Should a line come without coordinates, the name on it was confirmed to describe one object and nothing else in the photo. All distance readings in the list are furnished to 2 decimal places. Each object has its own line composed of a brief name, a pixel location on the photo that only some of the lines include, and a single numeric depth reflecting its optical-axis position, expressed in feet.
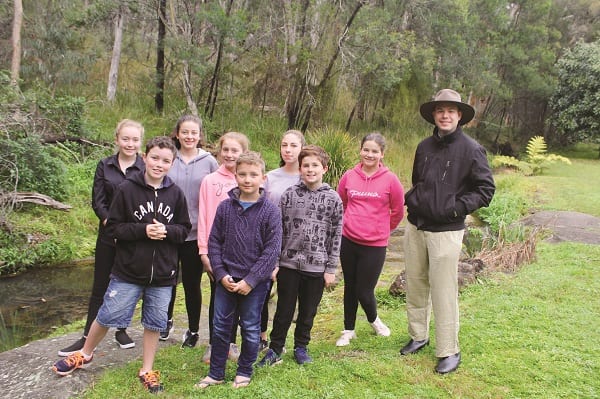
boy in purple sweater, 9.71
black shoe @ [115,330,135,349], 12.23
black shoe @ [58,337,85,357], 11.27
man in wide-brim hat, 10.27
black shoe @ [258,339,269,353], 11.93
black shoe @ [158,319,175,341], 12.99
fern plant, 51.49
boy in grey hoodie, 10.44
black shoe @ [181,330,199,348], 12.37
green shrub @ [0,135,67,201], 23.40
